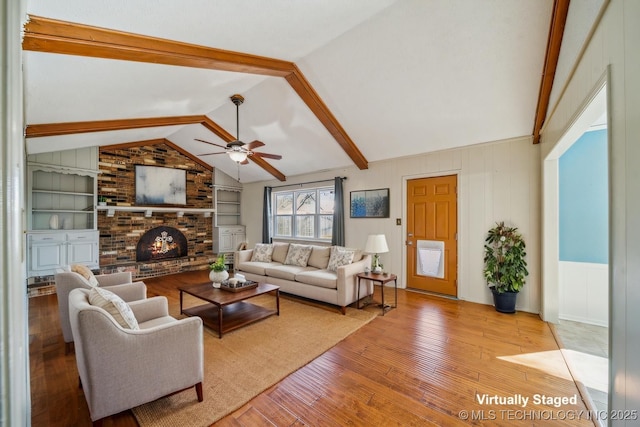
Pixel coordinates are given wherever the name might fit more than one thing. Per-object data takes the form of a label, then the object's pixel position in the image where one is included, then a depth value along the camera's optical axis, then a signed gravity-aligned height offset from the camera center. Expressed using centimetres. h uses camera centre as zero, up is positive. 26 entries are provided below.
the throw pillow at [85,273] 286 -64
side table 385 -92
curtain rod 582 +76
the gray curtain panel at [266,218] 727 -12
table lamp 411 -49
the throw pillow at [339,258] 434 -71
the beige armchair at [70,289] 264 -83
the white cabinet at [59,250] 466 -67
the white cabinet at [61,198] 497 +31
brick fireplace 590 -17
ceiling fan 375 +90
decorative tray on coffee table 360 -98
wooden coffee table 324 -133
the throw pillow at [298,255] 495 -77
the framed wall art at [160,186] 632 +68
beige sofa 392 -97
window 643 +2
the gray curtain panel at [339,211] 581 +6
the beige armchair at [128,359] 166 -97
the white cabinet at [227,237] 752 -68
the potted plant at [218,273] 375 -82
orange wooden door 450 -16
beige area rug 196 -140
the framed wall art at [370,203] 524 +21
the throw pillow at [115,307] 188 -66
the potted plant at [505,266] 375 -73
